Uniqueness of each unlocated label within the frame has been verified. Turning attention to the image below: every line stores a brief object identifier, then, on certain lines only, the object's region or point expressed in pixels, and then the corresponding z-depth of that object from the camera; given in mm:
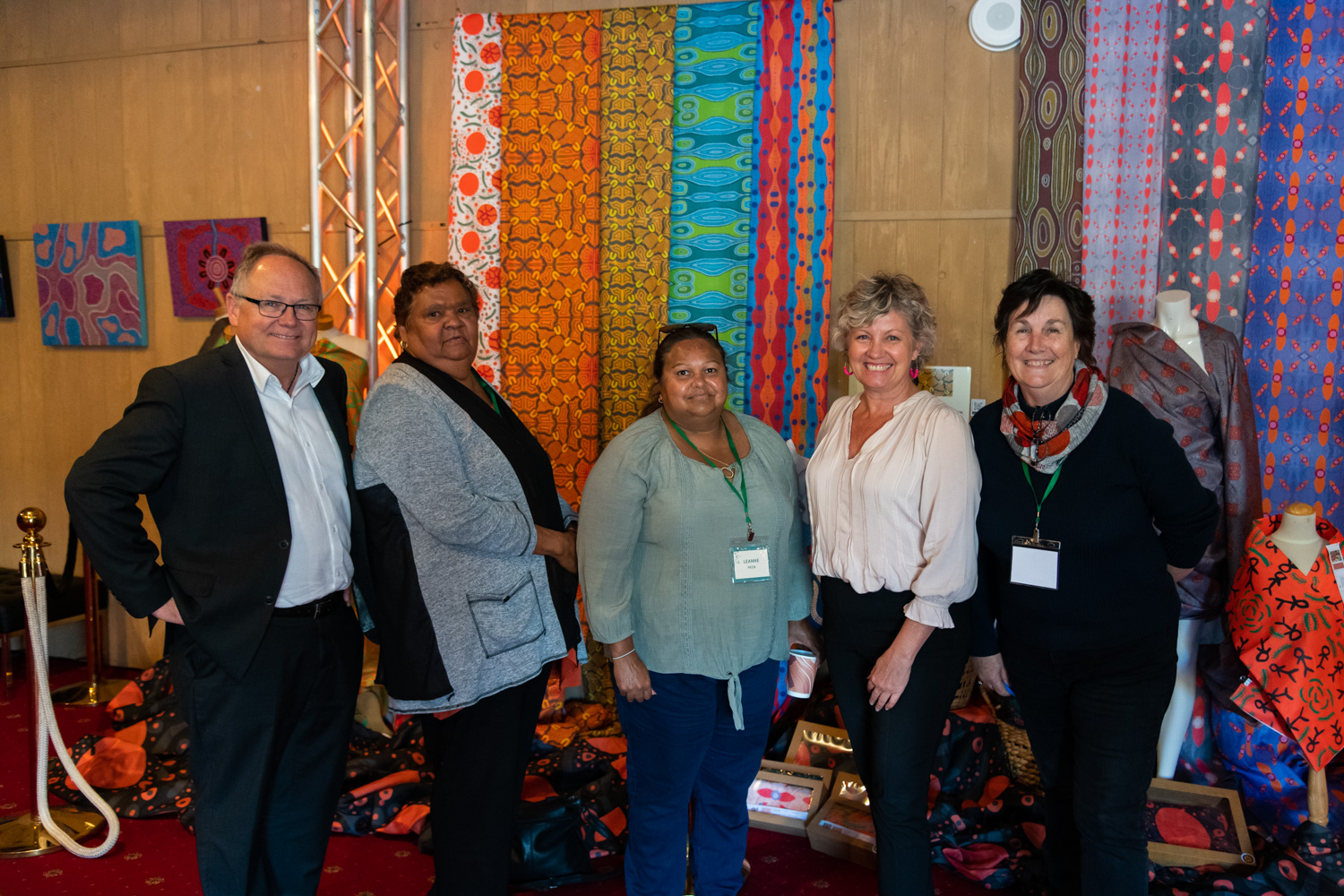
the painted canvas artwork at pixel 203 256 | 4707
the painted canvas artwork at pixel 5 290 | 5160
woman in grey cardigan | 2150
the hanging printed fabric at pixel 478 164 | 4148
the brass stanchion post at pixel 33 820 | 2961
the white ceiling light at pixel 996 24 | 3676
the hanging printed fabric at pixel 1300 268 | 3305
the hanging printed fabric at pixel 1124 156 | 3490
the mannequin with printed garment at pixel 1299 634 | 2848
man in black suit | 1976
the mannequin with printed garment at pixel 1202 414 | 3104
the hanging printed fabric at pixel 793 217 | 3812
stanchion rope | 2941
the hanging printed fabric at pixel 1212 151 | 3379
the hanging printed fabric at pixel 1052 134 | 3580
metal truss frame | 4324
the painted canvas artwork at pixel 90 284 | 4910
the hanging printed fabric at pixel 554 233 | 4035
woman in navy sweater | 2059
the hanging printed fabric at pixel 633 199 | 3941
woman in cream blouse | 2070
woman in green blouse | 2230
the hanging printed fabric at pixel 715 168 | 3854
